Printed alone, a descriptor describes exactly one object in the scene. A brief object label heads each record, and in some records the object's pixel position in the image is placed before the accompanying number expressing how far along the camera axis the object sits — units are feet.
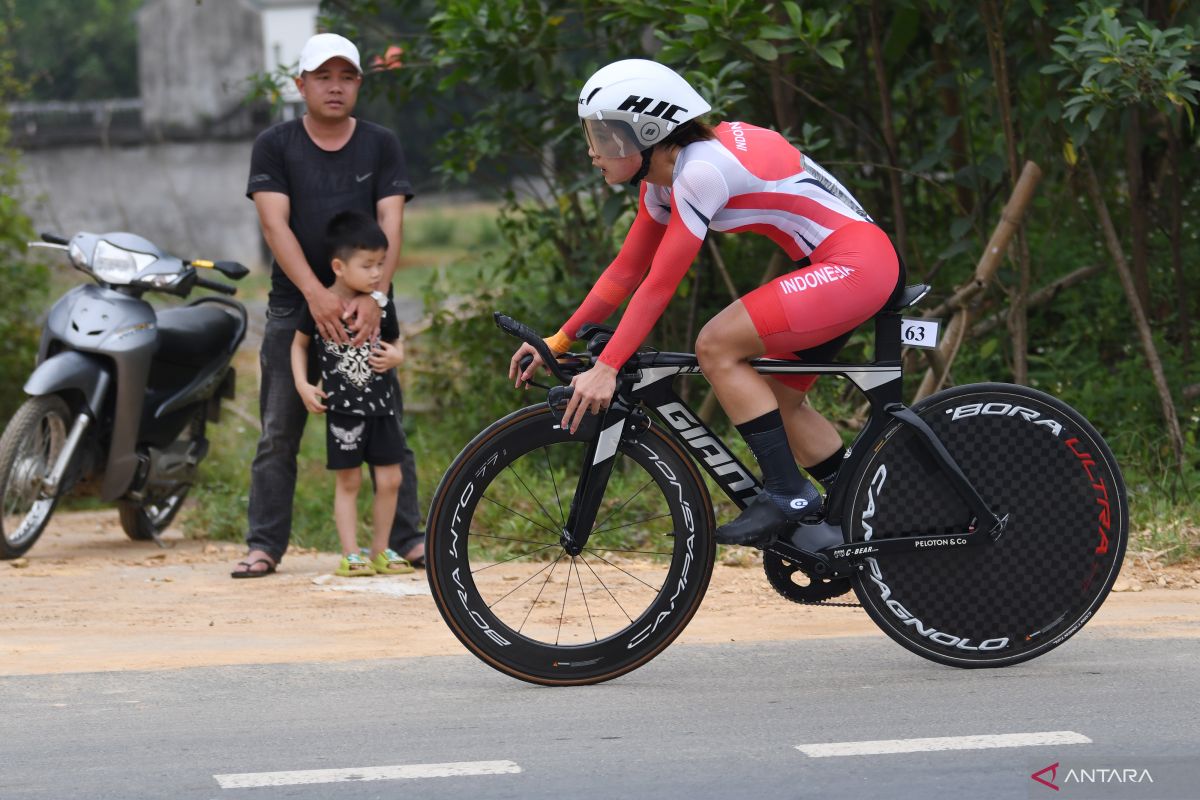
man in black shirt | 44.68
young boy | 44.37
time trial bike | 32.73
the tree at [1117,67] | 46.78
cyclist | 30.96
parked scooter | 48.75
